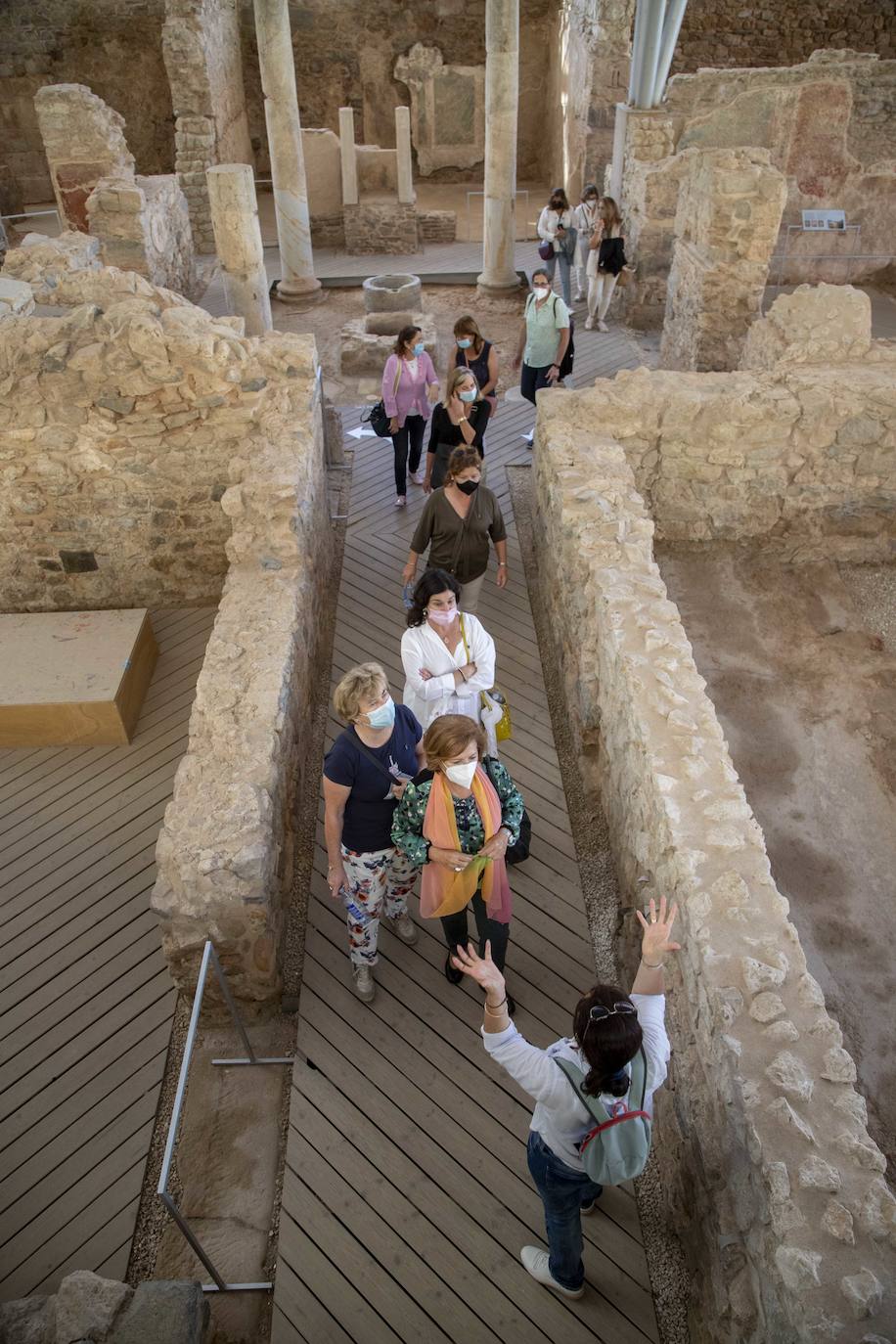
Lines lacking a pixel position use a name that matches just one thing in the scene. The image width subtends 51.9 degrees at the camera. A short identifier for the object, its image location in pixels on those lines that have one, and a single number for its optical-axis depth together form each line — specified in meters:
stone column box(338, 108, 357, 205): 12.40
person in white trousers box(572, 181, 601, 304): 9.77
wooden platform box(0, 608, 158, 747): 4.78
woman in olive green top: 4.43
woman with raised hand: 2.14
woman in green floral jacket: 2.85
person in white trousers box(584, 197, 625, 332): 9.22
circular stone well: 10.83
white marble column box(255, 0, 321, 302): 10.48
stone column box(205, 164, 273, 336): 9.25
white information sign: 11.31
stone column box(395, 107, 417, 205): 12.49
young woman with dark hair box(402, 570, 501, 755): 3.58
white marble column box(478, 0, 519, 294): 10.13
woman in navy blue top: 3.03
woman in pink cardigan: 5.82
